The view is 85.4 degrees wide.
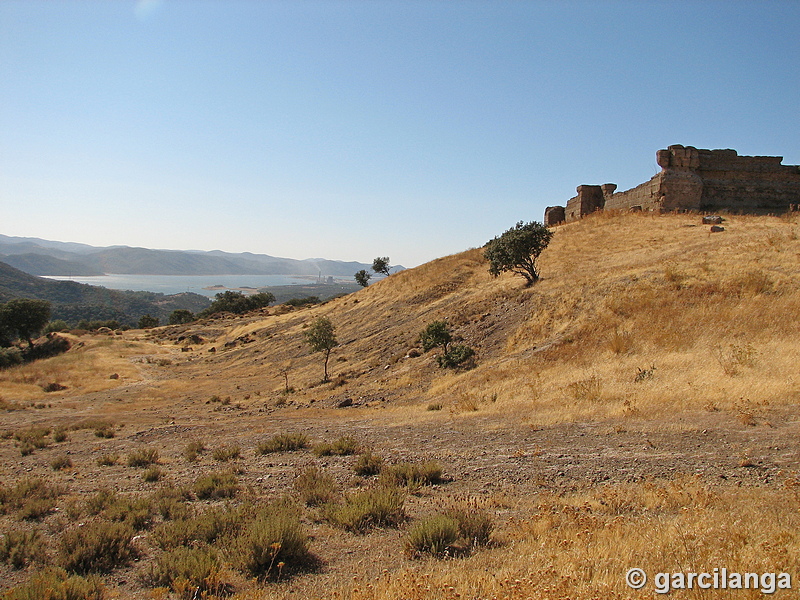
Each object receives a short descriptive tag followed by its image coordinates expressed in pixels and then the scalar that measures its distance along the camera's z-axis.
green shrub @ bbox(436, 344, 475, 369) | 20.64
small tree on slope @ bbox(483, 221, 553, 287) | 26.39
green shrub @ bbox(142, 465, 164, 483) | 10.23
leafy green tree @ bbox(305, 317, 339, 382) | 28.02
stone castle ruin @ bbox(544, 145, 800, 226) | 32.50
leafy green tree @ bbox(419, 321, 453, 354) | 22.45
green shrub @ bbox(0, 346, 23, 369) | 46.19
